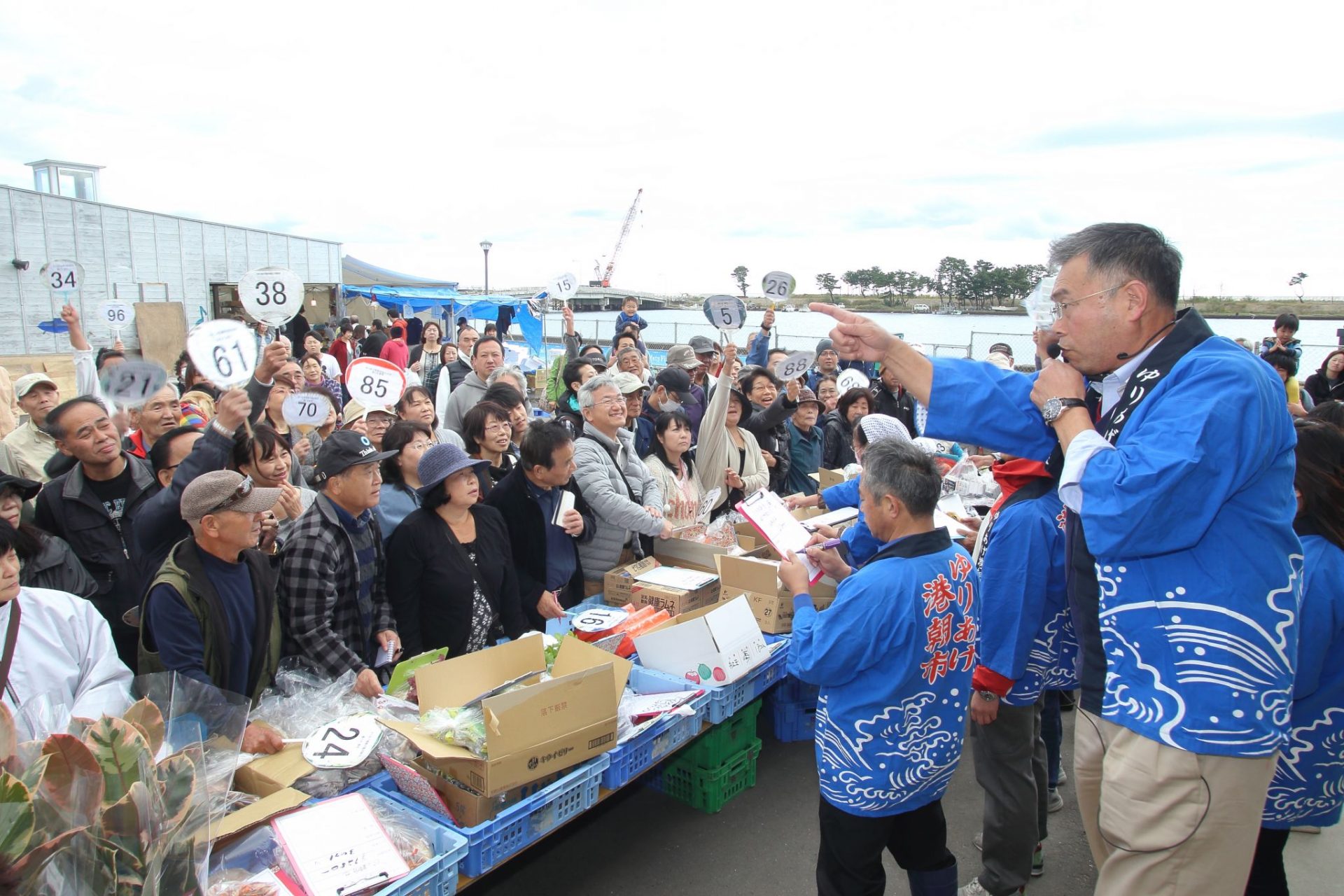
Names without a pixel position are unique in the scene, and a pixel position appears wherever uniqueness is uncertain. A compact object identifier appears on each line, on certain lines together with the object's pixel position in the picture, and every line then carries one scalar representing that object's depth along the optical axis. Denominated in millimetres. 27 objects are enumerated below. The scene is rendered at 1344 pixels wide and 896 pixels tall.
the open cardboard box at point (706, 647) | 3340
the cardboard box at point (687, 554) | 4668
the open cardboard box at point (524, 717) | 2398
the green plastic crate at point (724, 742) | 3811
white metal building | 16031
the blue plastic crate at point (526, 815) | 2357
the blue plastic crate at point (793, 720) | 4457
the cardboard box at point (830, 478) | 5957
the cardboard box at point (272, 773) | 2445
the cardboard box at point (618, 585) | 4305
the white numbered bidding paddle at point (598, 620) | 3768
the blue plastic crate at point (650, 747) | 2838
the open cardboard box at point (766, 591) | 3957
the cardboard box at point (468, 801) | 2420
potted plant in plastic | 1229
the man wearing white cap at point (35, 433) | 4926
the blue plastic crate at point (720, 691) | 3297
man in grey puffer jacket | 4500
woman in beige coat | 5461
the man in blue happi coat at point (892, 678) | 2436
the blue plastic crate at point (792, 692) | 4445
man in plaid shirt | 3199
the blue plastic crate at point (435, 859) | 2145
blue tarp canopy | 25578
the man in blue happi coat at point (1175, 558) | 1667
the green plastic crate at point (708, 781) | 3824
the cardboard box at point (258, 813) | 2146
